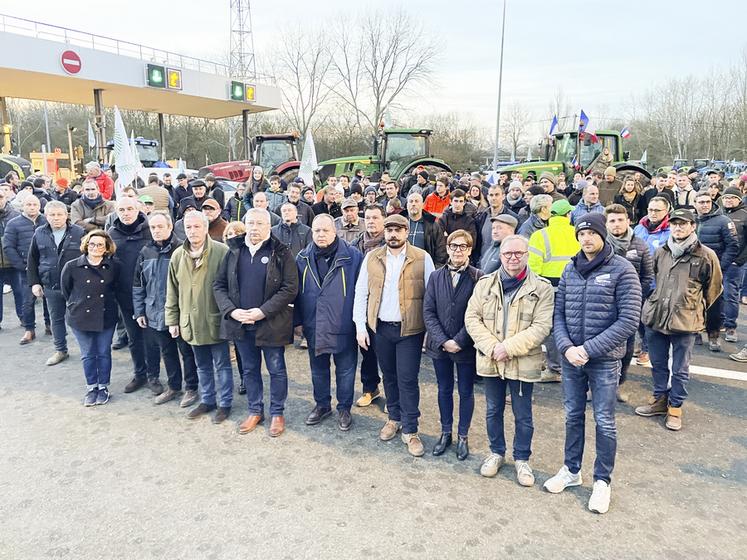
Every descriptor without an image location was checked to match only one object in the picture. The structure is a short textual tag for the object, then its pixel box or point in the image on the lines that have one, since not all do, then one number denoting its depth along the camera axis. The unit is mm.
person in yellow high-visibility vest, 4805
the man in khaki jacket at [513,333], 3467
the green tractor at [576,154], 14688
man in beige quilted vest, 3977
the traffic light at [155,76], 21469
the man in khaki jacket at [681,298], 4340
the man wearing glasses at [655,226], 5102
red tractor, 17844
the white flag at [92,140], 21375
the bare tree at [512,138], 57781
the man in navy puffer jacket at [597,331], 3254
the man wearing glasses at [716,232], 6027
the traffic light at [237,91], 25583
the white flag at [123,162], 8883
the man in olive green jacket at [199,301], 4457
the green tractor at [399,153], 15312
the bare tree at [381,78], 38250
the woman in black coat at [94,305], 4848
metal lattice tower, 36781
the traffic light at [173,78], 22047
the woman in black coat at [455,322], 3740
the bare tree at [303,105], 39219
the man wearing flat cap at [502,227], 4449
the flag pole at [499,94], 23328
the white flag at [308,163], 10797
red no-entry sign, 18594
